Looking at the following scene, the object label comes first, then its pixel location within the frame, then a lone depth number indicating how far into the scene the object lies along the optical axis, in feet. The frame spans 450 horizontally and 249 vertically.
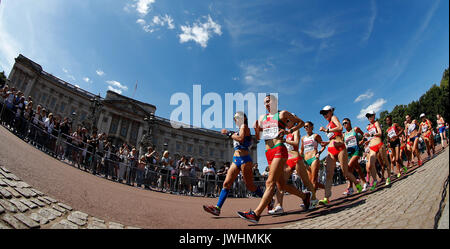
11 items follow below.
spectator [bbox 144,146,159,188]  30.79
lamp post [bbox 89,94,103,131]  110.24
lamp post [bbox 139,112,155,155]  113.19
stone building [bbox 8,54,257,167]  119.25
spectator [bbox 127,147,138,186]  30.02
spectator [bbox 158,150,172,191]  31.55
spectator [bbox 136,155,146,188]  30.35
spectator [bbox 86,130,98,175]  29.19
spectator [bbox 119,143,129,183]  30.04
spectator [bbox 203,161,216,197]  34.01
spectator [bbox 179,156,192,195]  32.67
